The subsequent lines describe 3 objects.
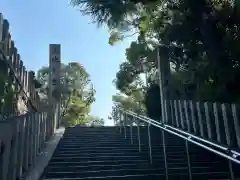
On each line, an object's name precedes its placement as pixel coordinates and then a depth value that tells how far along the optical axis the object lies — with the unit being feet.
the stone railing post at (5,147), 5.86
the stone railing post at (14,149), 6.65
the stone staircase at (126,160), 8.62
